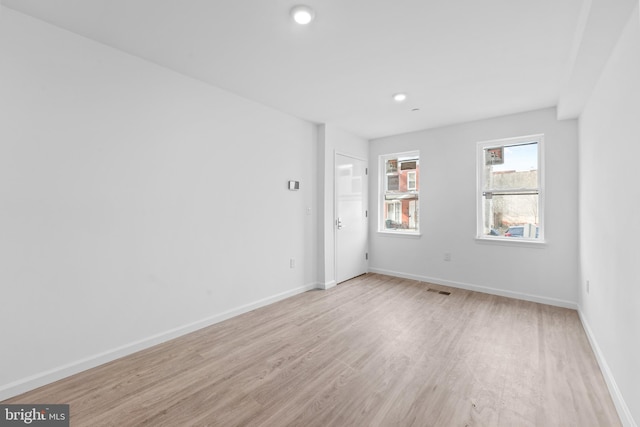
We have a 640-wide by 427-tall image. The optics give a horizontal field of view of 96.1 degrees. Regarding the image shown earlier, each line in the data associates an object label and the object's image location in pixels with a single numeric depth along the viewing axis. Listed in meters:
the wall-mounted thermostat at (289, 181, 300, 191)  3.93
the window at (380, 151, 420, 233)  5.00
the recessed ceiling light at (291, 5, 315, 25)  1.87
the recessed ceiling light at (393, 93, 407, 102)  3.28
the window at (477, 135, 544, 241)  3.86
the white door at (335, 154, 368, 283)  4.67
